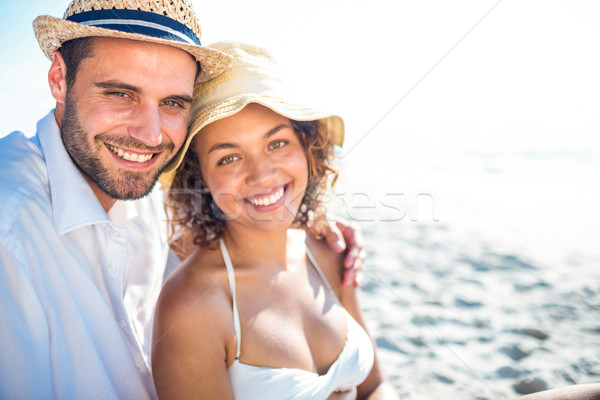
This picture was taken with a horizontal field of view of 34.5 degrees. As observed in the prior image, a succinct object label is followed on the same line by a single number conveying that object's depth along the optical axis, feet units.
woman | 3.39
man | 3.22
